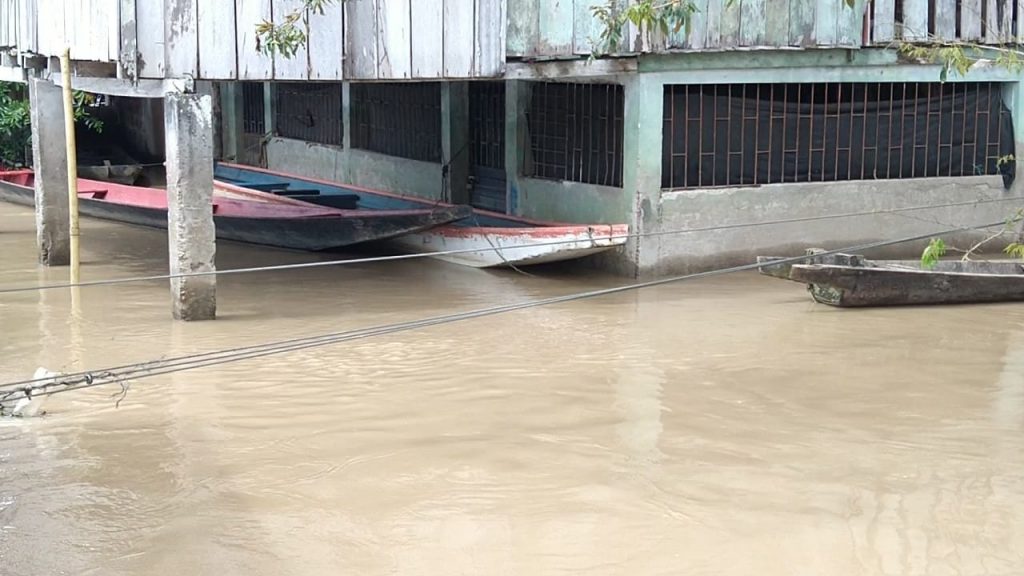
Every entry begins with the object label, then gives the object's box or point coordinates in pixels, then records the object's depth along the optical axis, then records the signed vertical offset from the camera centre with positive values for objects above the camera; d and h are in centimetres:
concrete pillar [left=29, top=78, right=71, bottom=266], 1251 -35
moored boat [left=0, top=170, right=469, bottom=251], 1271 -89
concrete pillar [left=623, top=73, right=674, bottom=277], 1182 -30
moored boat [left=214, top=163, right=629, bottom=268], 1164 -102
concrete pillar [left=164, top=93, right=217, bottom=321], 1000 -52
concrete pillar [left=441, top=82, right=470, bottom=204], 1509 -9
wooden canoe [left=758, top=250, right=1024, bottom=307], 1034 -128
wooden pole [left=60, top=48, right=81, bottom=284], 1077 -25
